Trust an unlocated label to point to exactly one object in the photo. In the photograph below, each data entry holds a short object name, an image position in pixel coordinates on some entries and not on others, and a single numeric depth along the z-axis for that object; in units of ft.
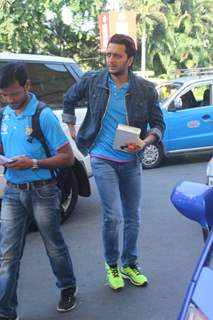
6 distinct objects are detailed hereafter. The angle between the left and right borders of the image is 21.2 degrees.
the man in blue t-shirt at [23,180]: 10.96
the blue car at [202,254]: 5.83
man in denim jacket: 12.76
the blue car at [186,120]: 32.71
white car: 19.42
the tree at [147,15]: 92.27
